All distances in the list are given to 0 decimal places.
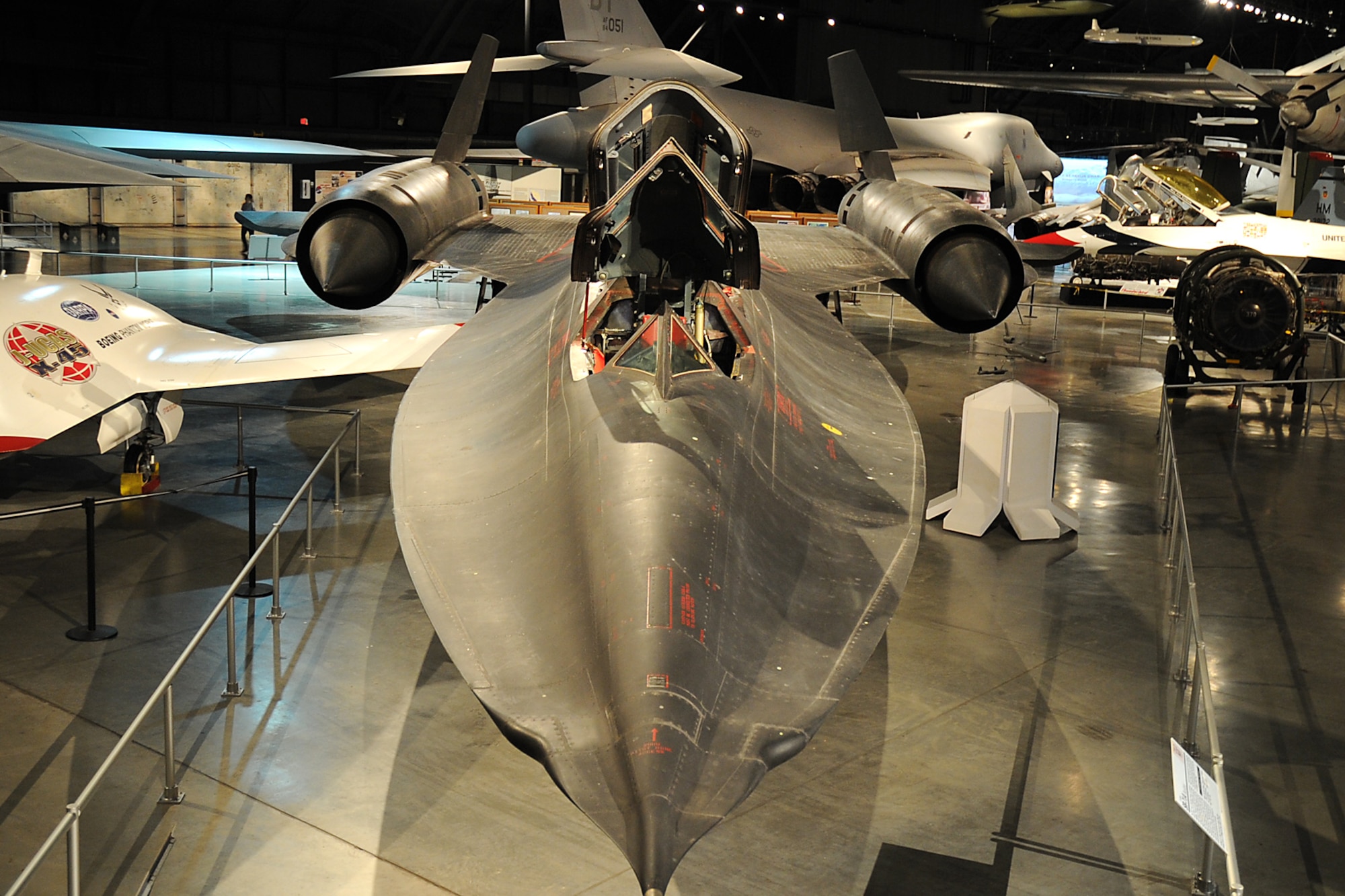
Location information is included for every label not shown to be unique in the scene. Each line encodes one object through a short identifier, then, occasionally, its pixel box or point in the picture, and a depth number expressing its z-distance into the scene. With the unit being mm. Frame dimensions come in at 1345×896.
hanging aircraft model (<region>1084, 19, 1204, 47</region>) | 28125
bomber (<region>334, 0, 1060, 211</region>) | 18734
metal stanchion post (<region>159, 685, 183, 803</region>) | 4555
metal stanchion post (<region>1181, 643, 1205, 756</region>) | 4770
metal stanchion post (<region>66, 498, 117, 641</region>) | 6133
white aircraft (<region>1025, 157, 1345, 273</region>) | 17031
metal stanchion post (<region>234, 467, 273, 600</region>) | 7016
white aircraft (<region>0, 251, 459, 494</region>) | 7787
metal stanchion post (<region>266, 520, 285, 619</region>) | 6173
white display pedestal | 8805
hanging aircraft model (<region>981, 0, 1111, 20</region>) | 31078
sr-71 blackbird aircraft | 3121
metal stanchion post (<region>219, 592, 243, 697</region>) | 5508
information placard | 3512
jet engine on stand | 13461
